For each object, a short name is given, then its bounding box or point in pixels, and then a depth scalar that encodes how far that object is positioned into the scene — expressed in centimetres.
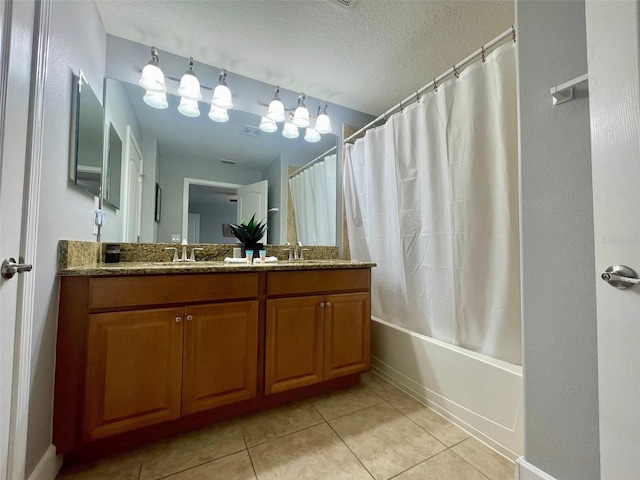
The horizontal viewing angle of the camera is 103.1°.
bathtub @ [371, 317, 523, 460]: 115
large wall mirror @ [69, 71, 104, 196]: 114
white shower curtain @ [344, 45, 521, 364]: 123
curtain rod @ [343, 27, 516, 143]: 119
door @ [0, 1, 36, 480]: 70
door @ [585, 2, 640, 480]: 67
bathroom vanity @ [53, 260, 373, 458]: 102
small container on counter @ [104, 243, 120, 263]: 147
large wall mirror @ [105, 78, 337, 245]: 168
